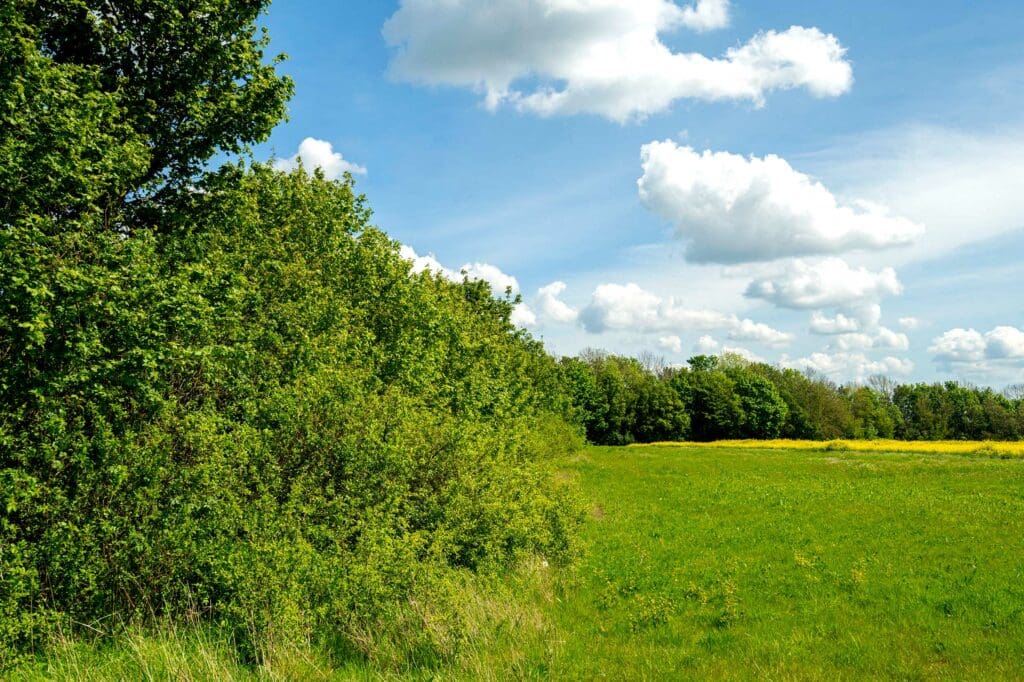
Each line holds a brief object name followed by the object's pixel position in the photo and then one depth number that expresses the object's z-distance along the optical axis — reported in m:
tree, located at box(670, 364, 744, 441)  108.50
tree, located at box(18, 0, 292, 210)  14.88
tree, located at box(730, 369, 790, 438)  107.62
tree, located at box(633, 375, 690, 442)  107.31
